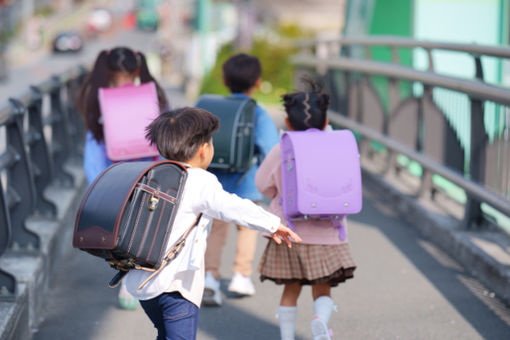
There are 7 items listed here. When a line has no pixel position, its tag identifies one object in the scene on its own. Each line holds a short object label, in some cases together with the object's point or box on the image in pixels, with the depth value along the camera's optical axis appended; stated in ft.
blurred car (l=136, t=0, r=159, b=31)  472.44
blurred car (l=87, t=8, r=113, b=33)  436.15
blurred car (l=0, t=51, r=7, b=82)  209.56
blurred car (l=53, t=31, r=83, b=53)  348.67
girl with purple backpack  27.50
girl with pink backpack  31.96
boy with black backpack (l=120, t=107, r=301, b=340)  21.56
